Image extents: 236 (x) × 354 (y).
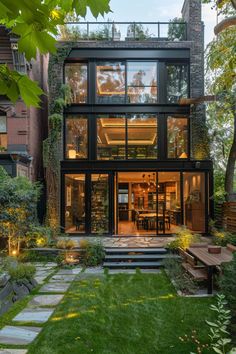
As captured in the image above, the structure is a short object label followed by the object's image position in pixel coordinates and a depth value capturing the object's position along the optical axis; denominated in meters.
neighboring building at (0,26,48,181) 10.81
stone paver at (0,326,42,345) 4.43
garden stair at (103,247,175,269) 8.99
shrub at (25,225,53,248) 10.10
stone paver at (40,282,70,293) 6.85
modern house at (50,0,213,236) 12.63
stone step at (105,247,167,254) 9.65
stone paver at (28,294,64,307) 6.01
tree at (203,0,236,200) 6.76
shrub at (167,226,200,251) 9.41
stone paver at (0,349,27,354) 4.08
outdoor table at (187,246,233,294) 6.27
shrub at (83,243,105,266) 9.21
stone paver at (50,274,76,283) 7.67
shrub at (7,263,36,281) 6.55
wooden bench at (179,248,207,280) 6.69
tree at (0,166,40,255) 9.20
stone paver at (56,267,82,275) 8.37
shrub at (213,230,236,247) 10.01
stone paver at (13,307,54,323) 5.25
